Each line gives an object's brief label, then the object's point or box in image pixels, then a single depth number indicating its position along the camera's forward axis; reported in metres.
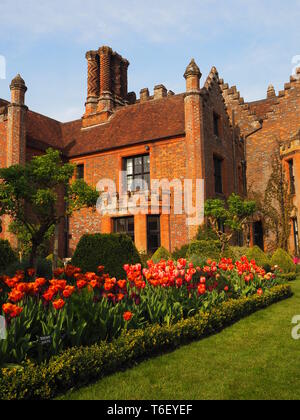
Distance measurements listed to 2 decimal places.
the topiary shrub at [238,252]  16.68
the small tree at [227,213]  17.84
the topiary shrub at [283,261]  16.47
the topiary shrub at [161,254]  16.40
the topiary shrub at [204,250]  15.11
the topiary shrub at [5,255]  12.80
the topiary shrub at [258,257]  14.32
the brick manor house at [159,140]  19.44
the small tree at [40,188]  11.22
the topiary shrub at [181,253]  17.00
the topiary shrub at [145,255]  17.55
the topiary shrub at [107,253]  9.56
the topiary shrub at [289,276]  14.52
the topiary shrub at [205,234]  17.70
